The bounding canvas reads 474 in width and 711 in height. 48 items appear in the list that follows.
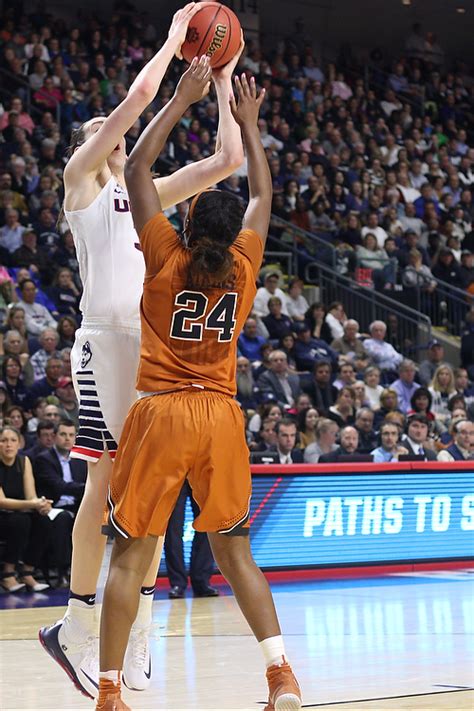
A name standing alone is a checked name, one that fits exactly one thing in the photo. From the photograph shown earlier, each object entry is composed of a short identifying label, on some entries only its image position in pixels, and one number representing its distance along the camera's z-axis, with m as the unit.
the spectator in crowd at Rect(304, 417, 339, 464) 12.25
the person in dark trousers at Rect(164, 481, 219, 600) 9.59
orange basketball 5.00
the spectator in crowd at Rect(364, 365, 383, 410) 15.03
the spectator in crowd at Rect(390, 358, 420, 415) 15.47
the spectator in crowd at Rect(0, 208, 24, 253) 14.73
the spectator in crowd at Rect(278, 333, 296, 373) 15.25
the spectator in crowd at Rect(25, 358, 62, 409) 12.50
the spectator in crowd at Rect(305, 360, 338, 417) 14.49
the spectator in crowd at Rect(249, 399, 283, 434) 12.50
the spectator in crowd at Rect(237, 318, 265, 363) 14.93
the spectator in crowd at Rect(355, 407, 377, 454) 13.21
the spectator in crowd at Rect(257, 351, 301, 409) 14.20
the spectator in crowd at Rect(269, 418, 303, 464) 11.88
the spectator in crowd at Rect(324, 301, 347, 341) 16.34
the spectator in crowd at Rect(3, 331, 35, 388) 12.72
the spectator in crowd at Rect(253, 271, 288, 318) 15.91
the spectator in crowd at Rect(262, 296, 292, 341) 15.59
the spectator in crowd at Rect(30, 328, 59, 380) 12.96
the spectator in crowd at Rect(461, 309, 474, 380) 17.80
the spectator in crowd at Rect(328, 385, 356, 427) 13.84
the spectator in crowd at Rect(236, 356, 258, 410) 13.80
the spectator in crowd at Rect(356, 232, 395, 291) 18.38
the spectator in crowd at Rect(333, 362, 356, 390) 14.92
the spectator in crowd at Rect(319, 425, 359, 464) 12.14
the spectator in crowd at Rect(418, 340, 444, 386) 16.41
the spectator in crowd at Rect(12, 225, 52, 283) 14.51
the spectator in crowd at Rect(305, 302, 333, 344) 16.19
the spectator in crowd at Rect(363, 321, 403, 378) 16.47
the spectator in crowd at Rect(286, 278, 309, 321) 16.41
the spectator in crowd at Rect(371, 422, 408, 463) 12.12
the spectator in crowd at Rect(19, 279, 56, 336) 13.55
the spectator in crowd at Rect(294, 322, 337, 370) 15.43
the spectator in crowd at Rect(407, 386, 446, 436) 14.72
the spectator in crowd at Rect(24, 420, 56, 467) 10.58
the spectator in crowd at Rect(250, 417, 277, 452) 12.16
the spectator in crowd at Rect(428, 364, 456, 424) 15.66
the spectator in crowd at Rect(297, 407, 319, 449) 12.92
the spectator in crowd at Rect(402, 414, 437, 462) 12.72
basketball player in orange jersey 4.45
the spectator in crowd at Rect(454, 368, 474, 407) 16.20
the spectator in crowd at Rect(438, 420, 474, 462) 12.59
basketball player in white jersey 5.10
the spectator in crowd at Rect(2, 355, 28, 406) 12.47
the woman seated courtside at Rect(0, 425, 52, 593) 9.83
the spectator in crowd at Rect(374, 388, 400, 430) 14.45
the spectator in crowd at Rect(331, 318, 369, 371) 15.92
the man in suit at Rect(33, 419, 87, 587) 9.98
